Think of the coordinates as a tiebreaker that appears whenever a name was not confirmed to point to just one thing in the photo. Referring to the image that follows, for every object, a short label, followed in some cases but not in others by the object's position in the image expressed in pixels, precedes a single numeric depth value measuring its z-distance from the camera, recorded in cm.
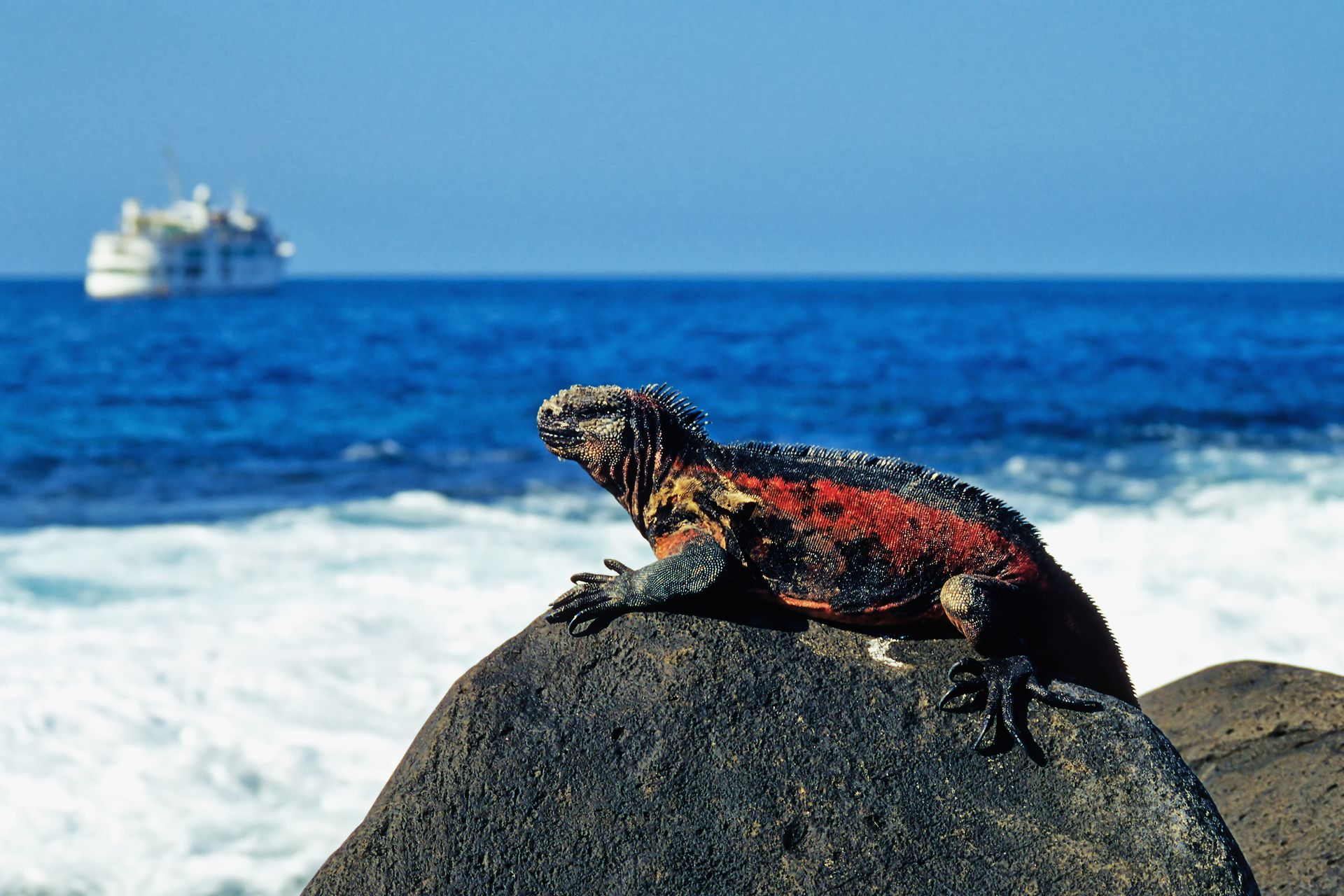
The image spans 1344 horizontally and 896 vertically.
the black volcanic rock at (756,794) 615
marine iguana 711
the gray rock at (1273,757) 851
